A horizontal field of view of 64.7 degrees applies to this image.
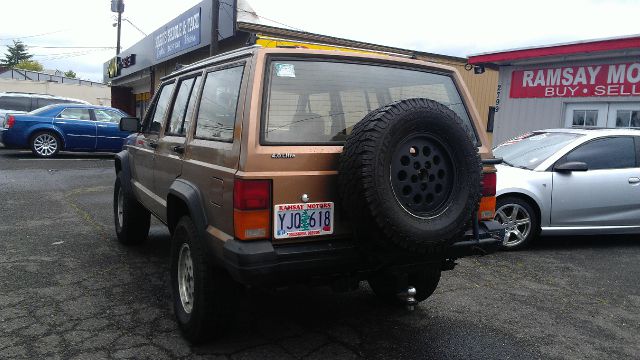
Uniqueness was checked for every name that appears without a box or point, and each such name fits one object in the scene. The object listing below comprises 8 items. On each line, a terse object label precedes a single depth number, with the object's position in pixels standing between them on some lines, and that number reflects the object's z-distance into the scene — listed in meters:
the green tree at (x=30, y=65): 84.09
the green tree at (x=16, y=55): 87.69
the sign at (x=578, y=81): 9.33
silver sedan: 5.74
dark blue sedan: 13.57
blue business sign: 15.19
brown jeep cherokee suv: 2.62
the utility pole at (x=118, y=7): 35.34
